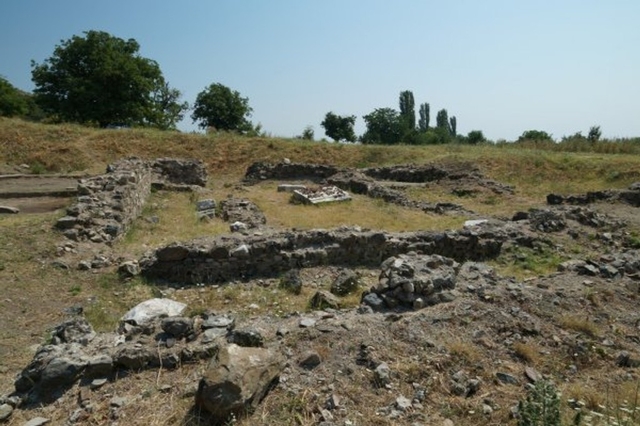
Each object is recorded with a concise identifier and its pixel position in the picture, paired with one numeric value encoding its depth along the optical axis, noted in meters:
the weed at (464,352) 4.59
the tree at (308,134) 36.75
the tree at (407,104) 71.56
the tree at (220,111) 46.19
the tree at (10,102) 42.47
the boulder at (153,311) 5.60
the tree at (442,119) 77.31
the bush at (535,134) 44.92
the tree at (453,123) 77.57
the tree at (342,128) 48.88
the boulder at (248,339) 4.49
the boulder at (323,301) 6.74
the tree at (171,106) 51.31
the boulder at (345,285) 7.58
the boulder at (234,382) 3.58
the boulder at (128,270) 8.24
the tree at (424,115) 75.86
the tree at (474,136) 49.02
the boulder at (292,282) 7.80
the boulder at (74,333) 4.95
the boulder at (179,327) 4.71
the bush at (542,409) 3.31
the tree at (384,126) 55.34
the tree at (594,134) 29.77
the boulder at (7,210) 12.92
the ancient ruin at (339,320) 4.05
